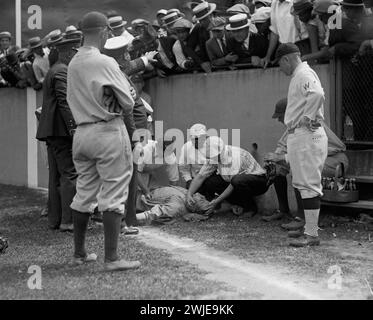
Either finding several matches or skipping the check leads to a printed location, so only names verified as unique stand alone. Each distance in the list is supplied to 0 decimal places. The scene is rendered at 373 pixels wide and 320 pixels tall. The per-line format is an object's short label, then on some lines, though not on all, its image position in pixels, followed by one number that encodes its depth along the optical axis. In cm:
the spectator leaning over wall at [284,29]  1612
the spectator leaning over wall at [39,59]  2275
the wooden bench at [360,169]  1454
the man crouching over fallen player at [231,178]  1606
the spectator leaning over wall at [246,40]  1683
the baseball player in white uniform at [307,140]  1270
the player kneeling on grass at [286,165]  1452
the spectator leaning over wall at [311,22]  1539
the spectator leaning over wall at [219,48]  1762
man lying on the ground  1584
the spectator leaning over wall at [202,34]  1812
